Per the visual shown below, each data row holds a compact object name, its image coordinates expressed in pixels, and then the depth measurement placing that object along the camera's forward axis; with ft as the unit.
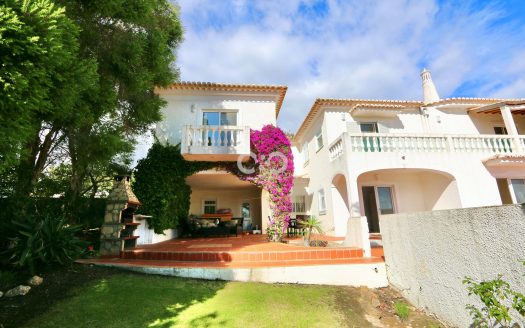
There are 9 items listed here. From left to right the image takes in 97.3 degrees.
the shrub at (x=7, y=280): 13.74
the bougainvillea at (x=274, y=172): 31.12
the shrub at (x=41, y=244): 15.91
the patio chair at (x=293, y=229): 37.51
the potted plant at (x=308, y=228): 26.85
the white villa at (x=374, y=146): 32.94
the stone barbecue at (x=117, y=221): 22.82
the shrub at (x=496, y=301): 8.56
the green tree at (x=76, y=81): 10.50
